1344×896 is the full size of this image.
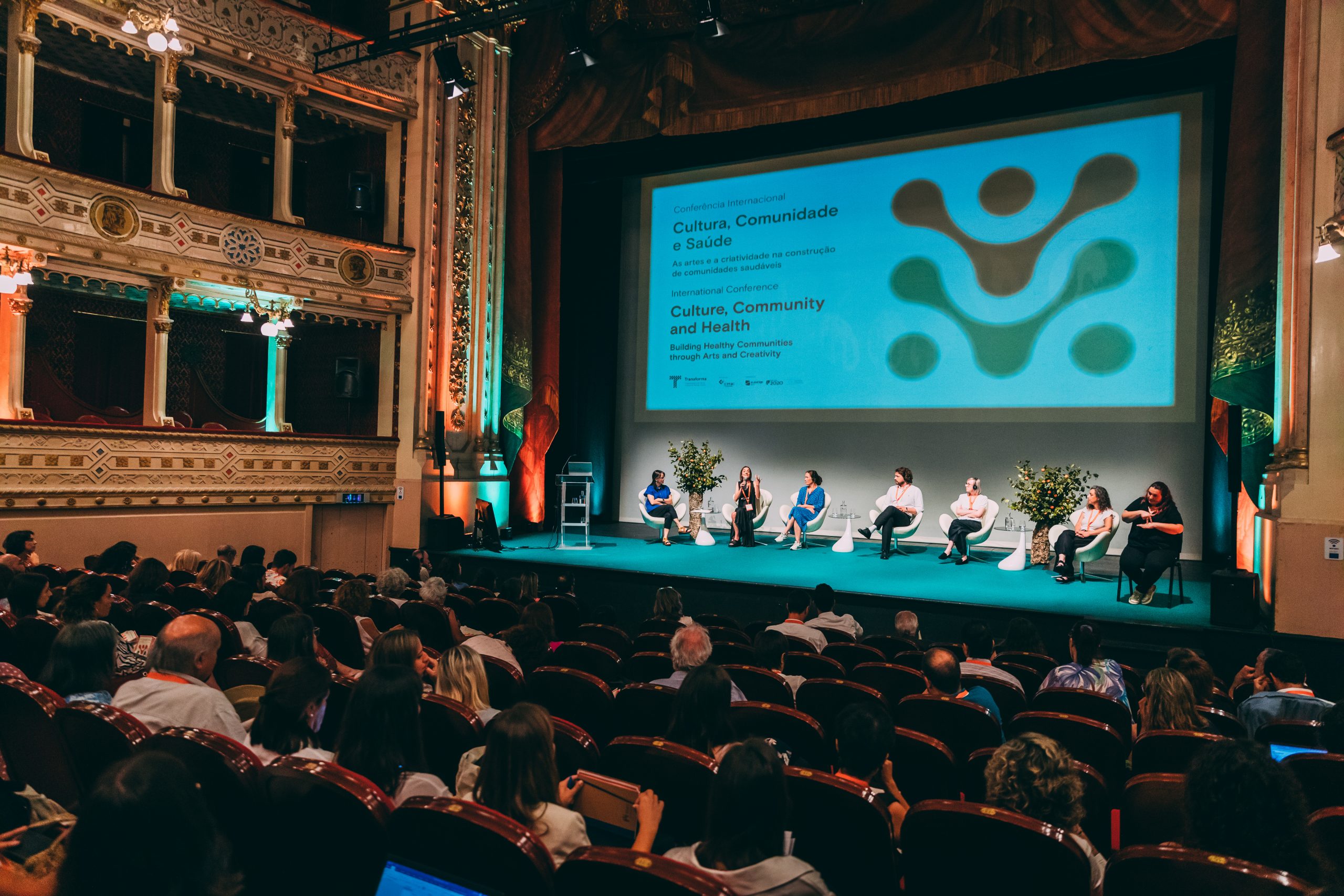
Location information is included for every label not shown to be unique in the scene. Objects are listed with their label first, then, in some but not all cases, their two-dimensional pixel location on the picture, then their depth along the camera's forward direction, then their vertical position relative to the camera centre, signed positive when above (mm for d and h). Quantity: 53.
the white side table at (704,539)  10398 -982
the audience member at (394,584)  5805 -907
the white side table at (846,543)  9594 -909
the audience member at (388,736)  2105 -702
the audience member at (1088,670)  3689 -878
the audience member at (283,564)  6555 -930
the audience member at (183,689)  2502 -723
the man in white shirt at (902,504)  9172 -458
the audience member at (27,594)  4227 -751
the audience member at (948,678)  3316 -810
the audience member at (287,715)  2314 -709
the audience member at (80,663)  2756 -700
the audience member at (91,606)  3580 -734
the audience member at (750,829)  1646 -710
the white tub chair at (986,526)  8938 -633
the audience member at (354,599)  5027 -871
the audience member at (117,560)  6457 -884
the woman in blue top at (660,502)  10594 -572
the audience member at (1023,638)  4734 -933
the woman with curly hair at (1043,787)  1971 -719
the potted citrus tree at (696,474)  10781 -228
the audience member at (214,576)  5559 -847
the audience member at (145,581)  5121 -817
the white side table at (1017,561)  8344 -912
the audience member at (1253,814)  1732 -678
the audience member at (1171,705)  2977 -798
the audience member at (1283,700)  3371 -881
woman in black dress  10250 -615
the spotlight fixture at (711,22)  8016 +3939
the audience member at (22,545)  6324 -778
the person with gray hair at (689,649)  3588 -787
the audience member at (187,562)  6391 -871
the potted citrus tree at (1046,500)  8164 -322
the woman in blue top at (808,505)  9930 -526
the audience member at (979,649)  3852 -890
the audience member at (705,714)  2584 -754
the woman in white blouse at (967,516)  8836 -536
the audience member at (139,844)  1199 -553
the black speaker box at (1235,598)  5906 -858
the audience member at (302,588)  4988 -814
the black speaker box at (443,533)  10312 -991
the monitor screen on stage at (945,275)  8875 +2096
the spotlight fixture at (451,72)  9492 +4090
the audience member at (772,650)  4066 -889
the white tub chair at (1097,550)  7715 -723
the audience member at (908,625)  5168 -955
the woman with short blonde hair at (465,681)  2863 -750
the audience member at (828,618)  5348 -986
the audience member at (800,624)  4711 -923
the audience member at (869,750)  2371 -776
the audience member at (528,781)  1922 -721
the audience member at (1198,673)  3629 -833
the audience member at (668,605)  5473 -935
